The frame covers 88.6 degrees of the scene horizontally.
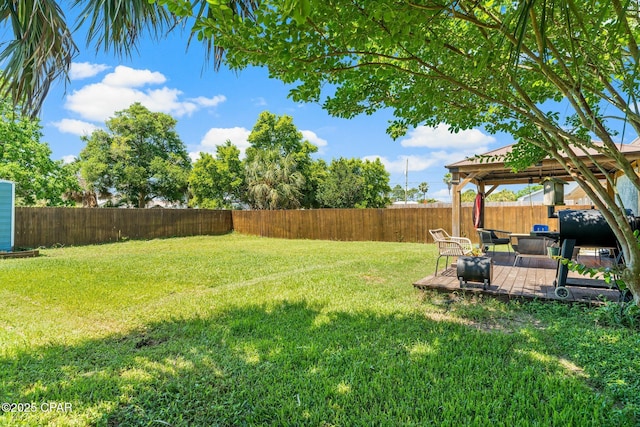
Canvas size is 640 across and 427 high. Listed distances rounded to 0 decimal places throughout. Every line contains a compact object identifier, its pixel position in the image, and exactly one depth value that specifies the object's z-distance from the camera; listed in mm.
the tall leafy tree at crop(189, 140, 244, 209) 20797
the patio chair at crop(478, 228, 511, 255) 6281
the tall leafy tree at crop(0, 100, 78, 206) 13344
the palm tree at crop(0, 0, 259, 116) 2615
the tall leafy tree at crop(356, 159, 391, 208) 21844
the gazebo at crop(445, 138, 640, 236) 6107
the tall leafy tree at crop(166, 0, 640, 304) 1796
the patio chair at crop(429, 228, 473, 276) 4941
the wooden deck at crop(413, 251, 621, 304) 3777
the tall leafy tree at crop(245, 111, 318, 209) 21766
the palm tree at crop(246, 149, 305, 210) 18984
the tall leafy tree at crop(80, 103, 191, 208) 20281
